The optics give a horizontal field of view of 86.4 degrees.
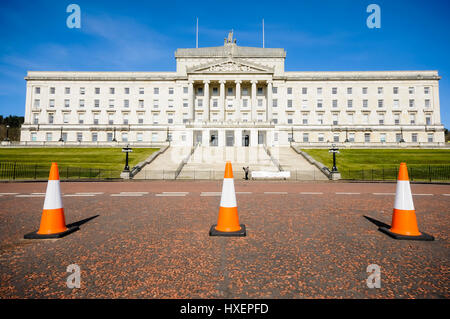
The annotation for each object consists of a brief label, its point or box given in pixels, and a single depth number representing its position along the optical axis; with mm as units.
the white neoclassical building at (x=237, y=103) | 59528
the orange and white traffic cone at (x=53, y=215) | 4820
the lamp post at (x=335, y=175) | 21547
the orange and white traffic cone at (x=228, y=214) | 5059
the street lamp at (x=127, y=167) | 22278
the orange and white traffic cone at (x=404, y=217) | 4773
